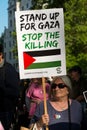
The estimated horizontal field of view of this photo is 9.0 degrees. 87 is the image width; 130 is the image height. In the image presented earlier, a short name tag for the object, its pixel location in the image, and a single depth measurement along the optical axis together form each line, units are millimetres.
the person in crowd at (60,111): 5521
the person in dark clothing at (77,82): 9250
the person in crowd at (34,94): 8617
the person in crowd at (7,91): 7484
